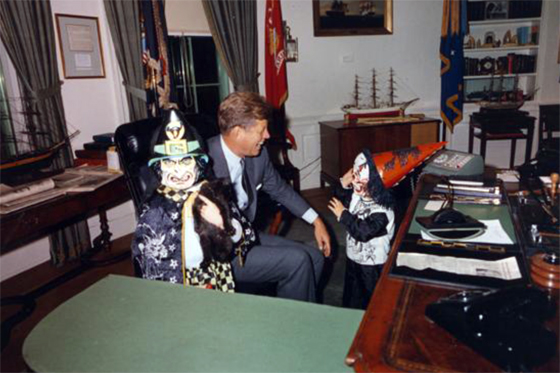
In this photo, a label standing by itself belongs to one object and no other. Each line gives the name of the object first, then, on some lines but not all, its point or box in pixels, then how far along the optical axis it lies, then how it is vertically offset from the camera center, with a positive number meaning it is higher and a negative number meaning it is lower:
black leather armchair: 1.92 -0.29
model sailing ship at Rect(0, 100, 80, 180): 2.45 -0.33
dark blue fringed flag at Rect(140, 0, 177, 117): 3.47 +0.28
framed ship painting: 4.73 +0.70
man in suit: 1.97 -0.54
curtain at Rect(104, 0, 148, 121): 3.44 +0.37
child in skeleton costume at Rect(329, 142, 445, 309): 1.89 -0.56
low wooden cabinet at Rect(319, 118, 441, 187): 4.43 -0.59
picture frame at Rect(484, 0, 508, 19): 5.14 +0.74
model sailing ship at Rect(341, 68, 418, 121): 4.86 -0.29
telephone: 2.29 -0.48
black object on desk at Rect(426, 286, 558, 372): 0.86 -0.52
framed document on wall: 3.23 +0.37
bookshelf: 5.12 +0.35
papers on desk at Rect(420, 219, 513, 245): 1.45 -0.55
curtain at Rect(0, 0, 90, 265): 2.82 +0.18
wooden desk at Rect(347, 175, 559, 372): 0.86 -0.55
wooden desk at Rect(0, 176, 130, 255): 2.16 -0.62
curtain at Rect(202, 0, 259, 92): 4.08 +0.48
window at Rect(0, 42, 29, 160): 2.94 -0.08
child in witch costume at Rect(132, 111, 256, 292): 1.52 -0.44
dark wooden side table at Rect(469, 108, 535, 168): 4.89 -0.58
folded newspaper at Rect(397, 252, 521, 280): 1.23 -0.55
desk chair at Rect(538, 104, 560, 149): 4.75 -0.51
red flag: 4.38 +0.28
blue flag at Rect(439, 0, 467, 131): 4.93 +0.17
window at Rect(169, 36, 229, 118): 4.11 +0.15
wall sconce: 4.65 +0.39
